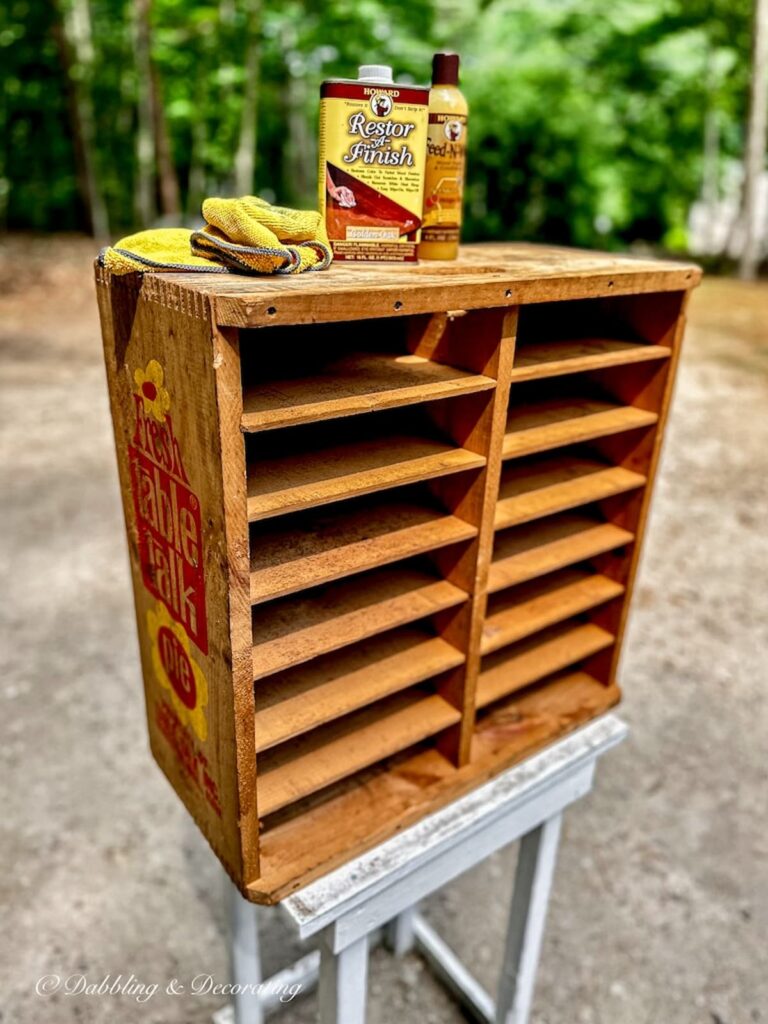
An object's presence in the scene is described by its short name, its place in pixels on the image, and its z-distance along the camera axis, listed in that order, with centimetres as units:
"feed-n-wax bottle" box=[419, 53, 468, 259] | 116
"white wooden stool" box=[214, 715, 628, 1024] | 120
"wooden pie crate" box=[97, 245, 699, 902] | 93
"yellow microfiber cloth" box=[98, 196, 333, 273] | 96
